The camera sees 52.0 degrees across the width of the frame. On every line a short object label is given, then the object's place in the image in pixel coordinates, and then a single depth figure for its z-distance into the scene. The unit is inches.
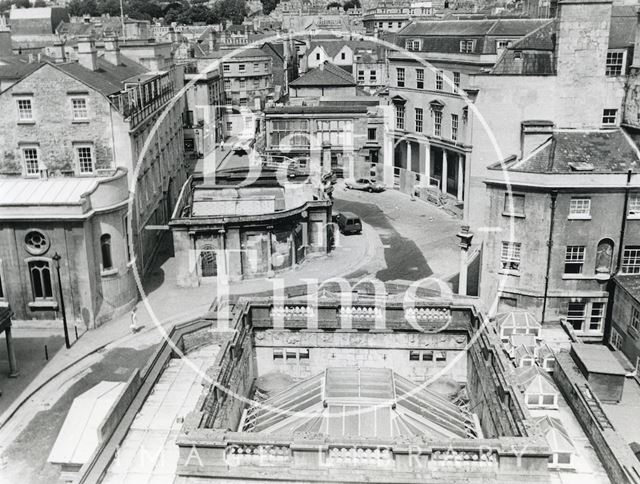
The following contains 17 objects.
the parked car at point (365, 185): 2514.8
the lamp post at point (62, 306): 1280.8
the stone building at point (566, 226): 1230.9
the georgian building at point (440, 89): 2140.7
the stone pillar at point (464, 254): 1438.2
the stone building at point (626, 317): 1188.5
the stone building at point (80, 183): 1348.4
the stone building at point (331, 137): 2600.9
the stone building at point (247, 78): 3186.5
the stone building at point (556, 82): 1391.5
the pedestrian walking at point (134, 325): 1362.0
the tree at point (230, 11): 7291.8
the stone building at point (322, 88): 2854.3
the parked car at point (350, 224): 1991.9
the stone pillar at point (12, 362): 1149.1
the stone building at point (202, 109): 2581.2
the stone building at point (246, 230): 1590.8
